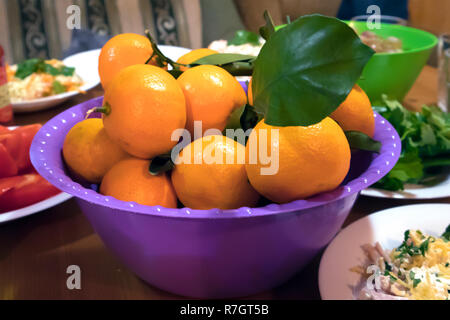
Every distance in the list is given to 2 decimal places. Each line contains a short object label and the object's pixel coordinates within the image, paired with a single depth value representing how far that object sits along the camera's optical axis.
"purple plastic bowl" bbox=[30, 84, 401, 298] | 0.38
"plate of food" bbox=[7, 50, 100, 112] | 0.97
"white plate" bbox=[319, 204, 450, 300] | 0.45
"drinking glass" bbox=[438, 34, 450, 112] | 0.96
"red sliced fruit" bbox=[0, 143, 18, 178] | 0.64
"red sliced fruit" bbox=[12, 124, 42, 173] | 0.68
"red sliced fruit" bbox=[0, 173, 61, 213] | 0.60
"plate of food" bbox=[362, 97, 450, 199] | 0.63
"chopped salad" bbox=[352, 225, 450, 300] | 0.42
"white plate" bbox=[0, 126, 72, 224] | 0.56
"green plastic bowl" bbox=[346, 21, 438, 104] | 0.92
